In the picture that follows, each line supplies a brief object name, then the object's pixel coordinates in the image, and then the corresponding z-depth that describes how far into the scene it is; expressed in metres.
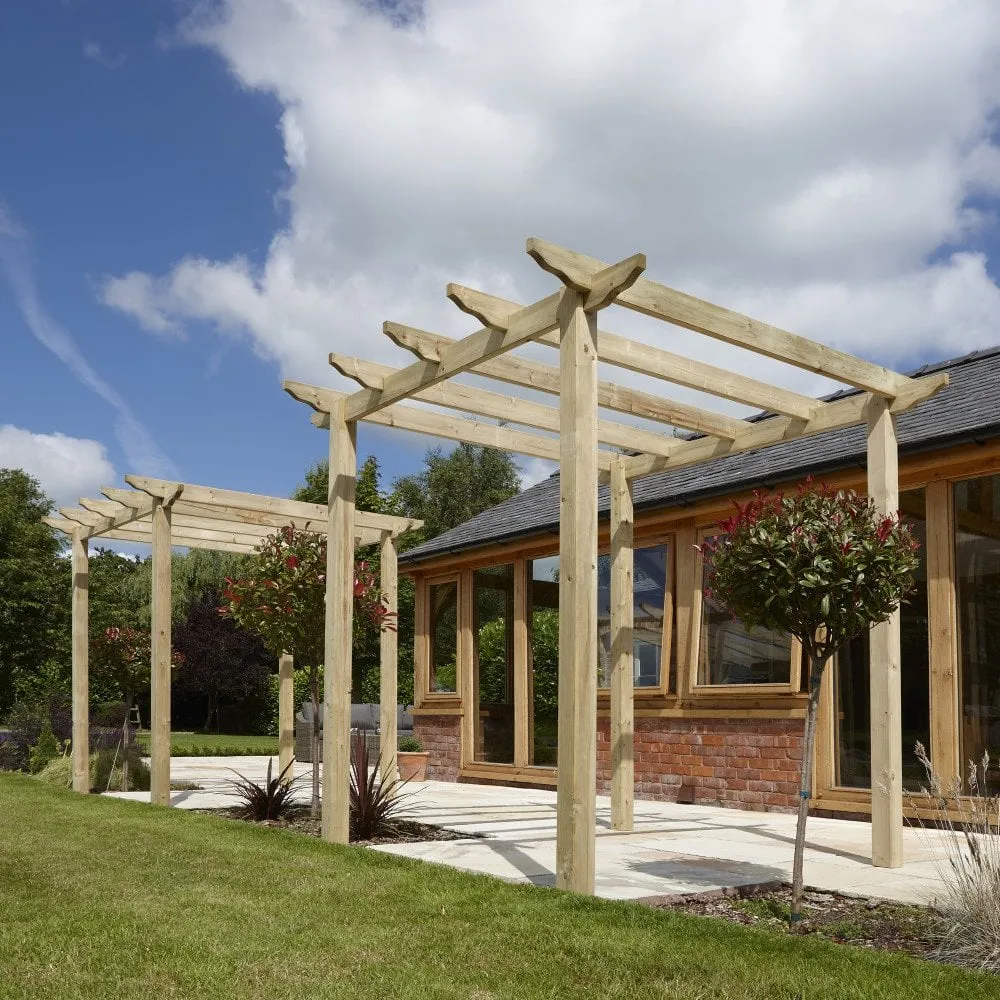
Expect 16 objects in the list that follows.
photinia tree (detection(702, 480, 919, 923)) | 5.33
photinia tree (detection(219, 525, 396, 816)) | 9.34
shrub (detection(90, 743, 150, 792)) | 12.06
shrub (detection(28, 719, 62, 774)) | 13.76
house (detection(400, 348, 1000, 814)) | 9.21
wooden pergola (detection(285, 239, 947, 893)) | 5.70
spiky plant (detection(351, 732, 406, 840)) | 8.19
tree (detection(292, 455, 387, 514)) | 33.16
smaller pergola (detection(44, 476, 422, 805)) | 10.56
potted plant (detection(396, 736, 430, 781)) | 15.05
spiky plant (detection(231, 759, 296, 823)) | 9.38
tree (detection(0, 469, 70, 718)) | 29.25
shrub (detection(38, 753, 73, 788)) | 12.48
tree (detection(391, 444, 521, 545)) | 41.12
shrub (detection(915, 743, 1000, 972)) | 4.49
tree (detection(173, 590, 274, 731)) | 32.53
